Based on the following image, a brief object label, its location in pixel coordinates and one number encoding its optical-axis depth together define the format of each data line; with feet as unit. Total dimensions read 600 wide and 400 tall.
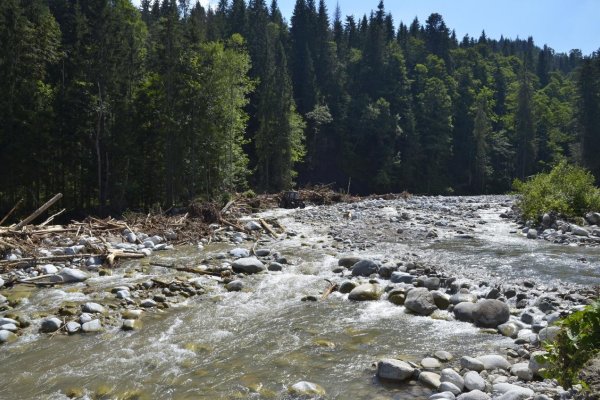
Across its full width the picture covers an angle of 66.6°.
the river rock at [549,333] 20.62
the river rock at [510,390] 15.92
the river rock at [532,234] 54.49
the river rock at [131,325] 25.64
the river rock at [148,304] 29.25
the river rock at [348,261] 39.88
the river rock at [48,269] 35.88
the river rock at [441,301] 28.73
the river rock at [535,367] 18.16
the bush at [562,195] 62.03
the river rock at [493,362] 19.61
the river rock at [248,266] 38.17
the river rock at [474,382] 17.71
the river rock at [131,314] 27.25
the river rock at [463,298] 28.62
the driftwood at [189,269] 37.04
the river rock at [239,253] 43.73
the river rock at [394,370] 19.21
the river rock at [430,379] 18.46
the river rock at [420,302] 27.84
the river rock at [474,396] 16.50
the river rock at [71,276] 34.32
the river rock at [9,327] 24.62
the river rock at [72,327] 24.95
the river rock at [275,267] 39.22
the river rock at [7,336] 23.68
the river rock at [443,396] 16.89
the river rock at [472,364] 19.54
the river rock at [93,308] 27.43
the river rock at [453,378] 18.15
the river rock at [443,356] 21.03
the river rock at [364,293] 31.01
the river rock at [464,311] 26.37
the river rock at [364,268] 36.88
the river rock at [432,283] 32.39
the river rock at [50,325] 25.12
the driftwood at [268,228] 56.09
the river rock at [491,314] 25.38
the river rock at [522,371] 18.39
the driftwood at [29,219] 45.14
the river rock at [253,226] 59.58
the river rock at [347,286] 32.71
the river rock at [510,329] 23.78
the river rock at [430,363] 20.27
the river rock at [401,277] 33.94
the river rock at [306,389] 18.45
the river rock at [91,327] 25.12
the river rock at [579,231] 52.38
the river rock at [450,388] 17.60
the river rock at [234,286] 33.45
